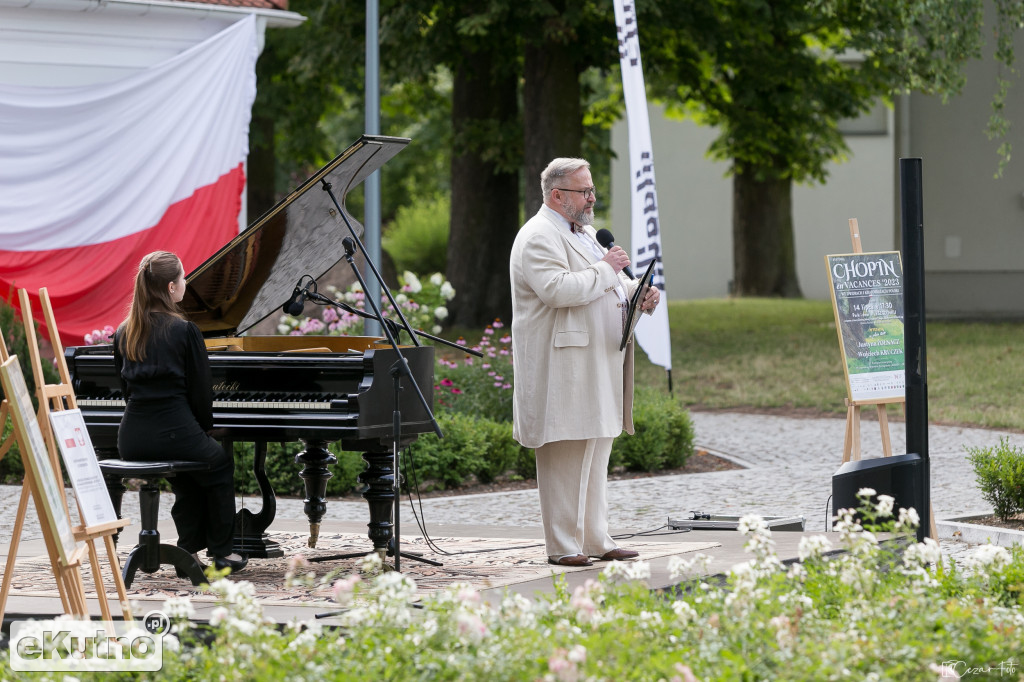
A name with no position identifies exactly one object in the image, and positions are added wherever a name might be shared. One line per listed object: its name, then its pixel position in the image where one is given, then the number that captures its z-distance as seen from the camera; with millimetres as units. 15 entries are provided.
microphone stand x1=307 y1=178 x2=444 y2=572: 13125
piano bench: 13492
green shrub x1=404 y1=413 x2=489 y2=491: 22703
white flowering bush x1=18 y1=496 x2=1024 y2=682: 8312
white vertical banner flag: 25437
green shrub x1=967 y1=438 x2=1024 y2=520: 17641
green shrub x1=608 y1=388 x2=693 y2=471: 24625
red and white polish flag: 28391
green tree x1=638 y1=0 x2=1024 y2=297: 35750
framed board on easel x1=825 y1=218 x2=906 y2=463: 17344
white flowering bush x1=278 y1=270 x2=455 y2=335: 25344
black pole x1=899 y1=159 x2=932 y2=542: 14289
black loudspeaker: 14844
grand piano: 14164
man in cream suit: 14062
